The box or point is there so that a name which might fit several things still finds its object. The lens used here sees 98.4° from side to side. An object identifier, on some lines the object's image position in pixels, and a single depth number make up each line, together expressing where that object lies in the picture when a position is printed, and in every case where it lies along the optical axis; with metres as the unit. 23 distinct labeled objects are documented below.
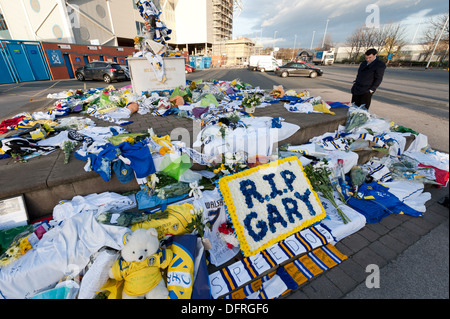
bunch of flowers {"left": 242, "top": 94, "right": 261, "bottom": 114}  5.25
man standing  4.81
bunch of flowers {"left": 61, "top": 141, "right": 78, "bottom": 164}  2.92
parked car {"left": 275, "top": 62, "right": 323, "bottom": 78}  18.78
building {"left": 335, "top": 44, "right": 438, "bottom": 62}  36.49
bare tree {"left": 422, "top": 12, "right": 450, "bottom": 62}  30.50
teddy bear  1.66
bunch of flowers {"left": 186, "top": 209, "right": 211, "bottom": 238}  2.30
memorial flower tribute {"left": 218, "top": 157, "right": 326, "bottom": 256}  2.36
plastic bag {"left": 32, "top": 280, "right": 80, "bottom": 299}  1.68
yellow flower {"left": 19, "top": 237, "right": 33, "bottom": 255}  1.94
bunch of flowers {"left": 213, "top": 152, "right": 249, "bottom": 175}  3.02
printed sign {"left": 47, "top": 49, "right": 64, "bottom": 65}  16.56
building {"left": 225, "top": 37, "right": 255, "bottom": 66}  48.50
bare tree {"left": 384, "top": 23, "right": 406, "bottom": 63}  33.75
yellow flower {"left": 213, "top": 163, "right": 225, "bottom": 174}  3.01
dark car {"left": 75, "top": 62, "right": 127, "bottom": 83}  14.70
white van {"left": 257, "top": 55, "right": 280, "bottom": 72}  23.33
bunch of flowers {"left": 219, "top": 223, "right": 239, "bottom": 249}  2.37
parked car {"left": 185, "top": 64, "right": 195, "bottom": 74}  23.17
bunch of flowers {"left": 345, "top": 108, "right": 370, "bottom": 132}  4.57
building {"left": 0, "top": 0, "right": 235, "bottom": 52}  15.59
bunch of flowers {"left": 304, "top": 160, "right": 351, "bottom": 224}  3.01
